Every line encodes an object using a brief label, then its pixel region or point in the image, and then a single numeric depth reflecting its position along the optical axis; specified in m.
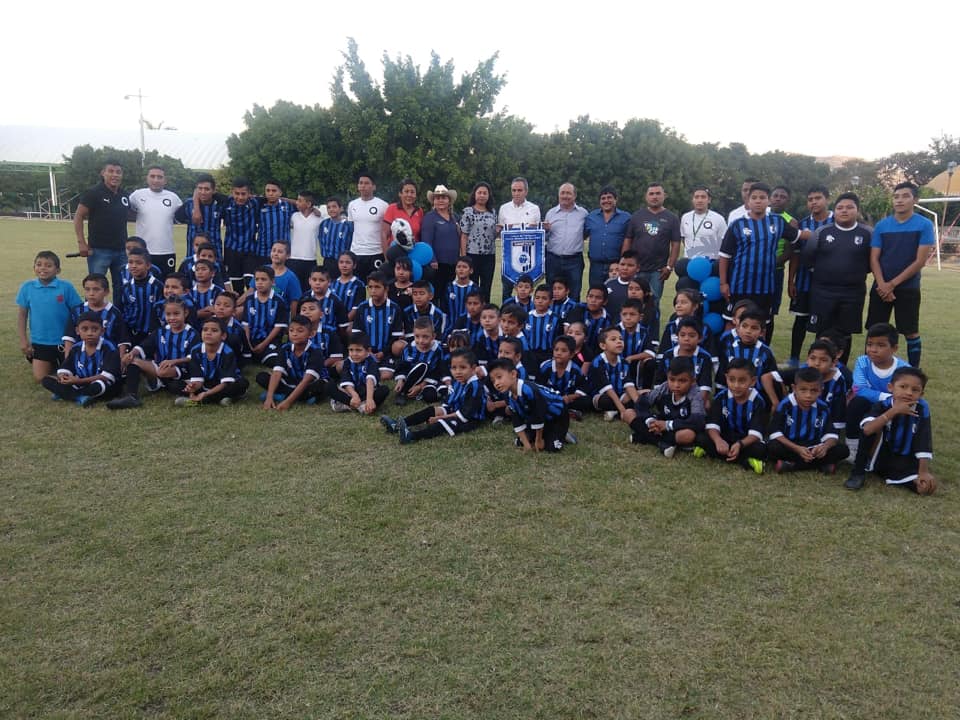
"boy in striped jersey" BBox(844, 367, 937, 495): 3.86
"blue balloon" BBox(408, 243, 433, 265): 6.85
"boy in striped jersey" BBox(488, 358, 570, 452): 4.41
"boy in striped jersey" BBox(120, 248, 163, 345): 6.32
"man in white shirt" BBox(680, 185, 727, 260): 6.66
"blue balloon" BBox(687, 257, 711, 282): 6.27
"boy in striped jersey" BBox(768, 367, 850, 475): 4.09
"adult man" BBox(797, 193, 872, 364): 5.41
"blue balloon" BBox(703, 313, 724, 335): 5.95
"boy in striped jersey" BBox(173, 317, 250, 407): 5.36
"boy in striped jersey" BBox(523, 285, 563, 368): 6.02
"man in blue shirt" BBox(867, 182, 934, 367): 5.26
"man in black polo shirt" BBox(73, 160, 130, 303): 6.66
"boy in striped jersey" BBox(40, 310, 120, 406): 5.29
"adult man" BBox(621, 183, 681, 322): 6.70
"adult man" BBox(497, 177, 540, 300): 7.06
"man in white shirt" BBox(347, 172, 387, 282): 7.27
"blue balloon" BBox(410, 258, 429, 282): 6.77
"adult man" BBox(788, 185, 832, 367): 6.37
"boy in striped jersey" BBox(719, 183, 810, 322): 5.72
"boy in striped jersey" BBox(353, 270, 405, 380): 6.17
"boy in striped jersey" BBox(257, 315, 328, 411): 5.36
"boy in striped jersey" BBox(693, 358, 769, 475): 4.23
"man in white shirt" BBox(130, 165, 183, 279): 7.03
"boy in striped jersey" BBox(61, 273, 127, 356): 5.68
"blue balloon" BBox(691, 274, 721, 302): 6.07
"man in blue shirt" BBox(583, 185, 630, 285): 6.93
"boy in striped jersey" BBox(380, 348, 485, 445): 4.70
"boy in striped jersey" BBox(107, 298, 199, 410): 5.49
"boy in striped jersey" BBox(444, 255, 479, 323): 6.52
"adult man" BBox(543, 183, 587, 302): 7.07
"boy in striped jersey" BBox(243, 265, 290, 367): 6.34
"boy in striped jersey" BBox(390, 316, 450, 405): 5.72
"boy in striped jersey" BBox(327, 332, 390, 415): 5.25
